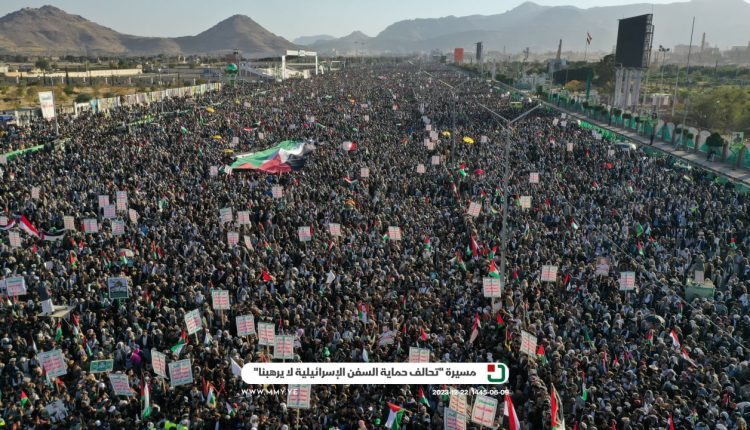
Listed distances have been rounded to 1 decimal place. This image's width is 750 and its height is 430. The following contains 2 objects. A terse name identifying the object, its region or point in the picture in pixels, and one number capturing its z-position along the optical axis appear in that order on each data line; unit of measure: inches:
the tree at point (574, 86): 3432.1
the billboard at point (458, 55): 7573.8
